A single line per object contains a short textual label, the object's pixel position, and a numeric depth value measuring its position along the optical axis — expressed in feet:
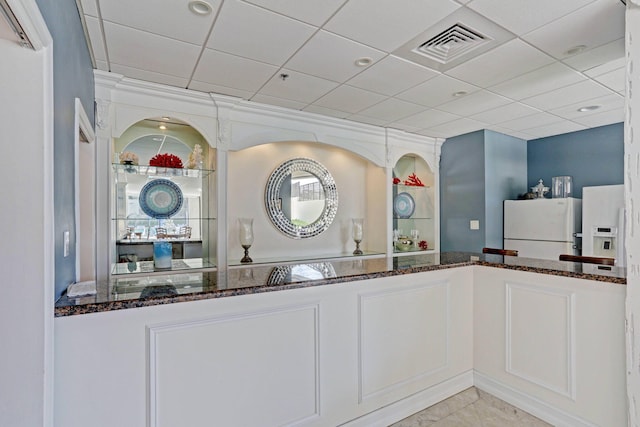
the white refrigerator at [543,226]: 13.08
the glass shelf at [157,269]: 9.31
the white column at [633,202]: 5.28
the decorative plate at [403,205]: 15.19
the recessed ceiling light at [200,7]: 5.87
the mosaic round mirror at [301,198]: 12.75
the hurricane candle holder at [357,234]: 14.02
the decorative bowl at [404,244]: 15.37
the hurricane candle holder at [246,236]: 11.44
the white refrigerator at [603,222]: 11.66
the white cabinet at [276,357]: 4.35
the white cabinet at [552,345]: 6.01
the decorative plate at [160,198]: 10.70
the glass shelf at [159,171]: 10.11
